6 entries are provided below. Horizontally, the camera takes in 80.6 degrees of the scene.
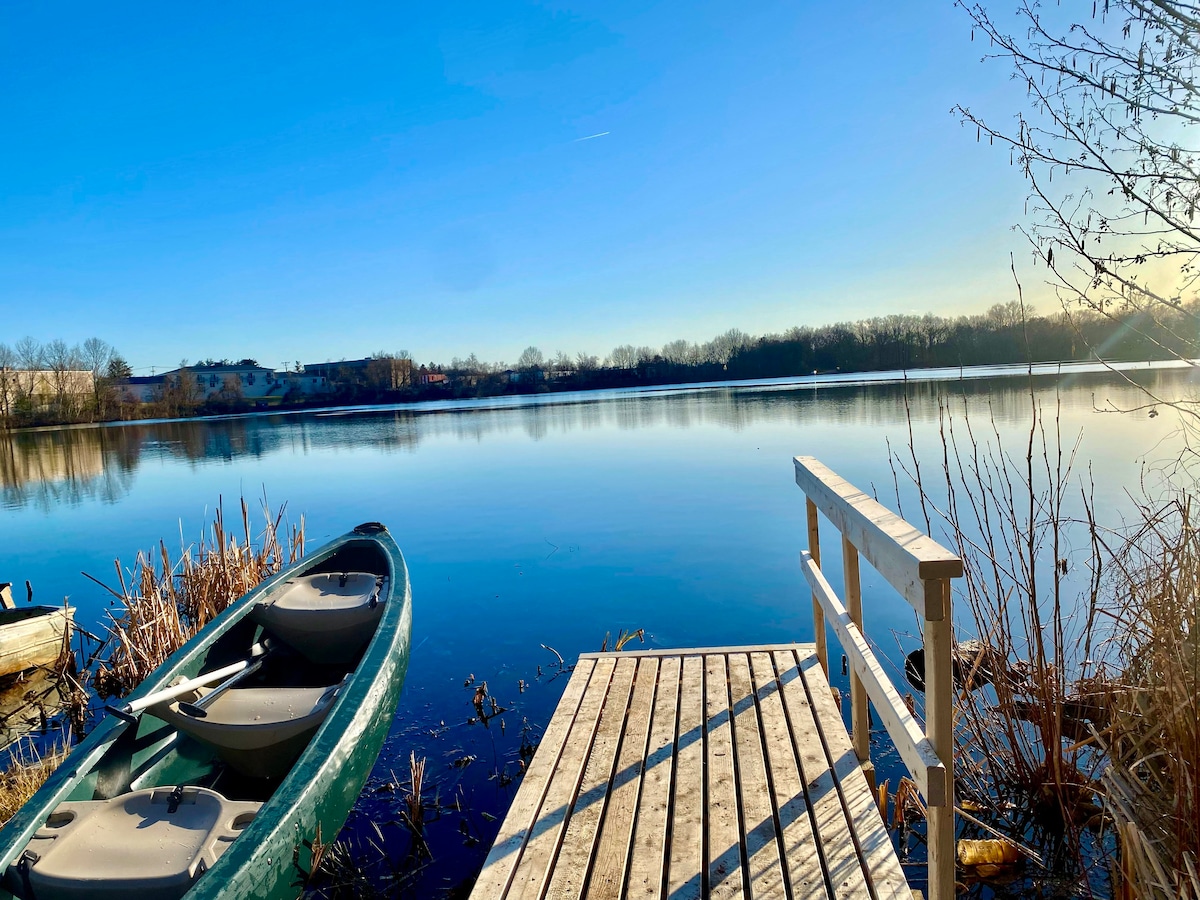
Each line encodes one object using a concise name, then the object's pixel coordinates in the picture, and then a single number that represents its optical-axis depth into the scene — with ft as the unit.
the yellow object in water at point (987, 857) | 11.14
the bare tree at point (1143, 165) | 7.86
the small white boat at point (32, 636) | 21.74
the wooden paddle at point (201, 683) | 11.14
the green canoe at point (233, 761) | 8.56
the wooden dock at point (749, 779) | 6.18
